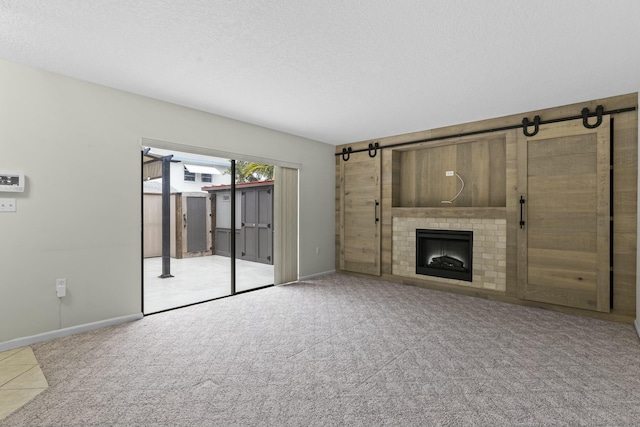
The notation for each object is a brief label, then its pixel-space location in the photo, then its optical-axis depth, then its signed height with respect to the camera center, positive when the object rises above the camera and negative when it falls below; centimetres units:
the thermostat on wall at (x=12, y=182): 272 +25
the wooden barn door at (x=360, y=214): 557 -7
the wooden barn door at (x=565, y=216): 356 -8
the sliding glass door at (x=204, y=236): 495 -58
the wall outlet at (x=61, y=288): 300 -73
